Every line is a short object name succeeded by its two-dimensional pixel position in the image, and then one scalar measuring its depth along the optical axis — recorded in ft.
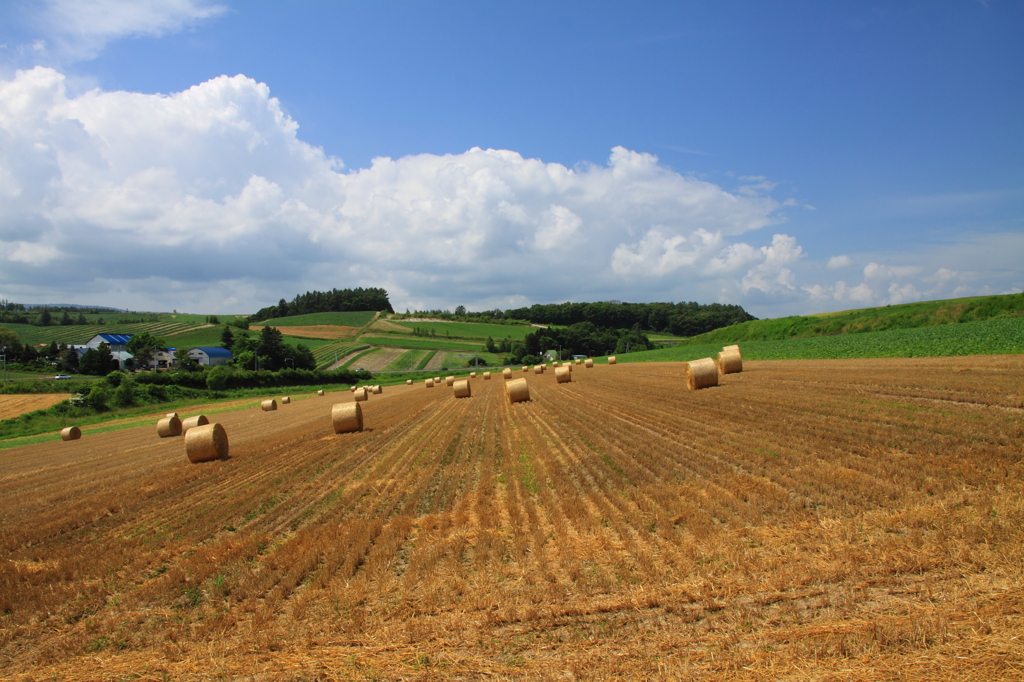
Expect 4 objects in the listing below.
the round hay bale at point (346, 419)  67.10
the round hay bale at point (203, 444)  53.57
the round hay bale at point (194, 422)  89.42
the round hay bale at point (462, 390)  114.52
